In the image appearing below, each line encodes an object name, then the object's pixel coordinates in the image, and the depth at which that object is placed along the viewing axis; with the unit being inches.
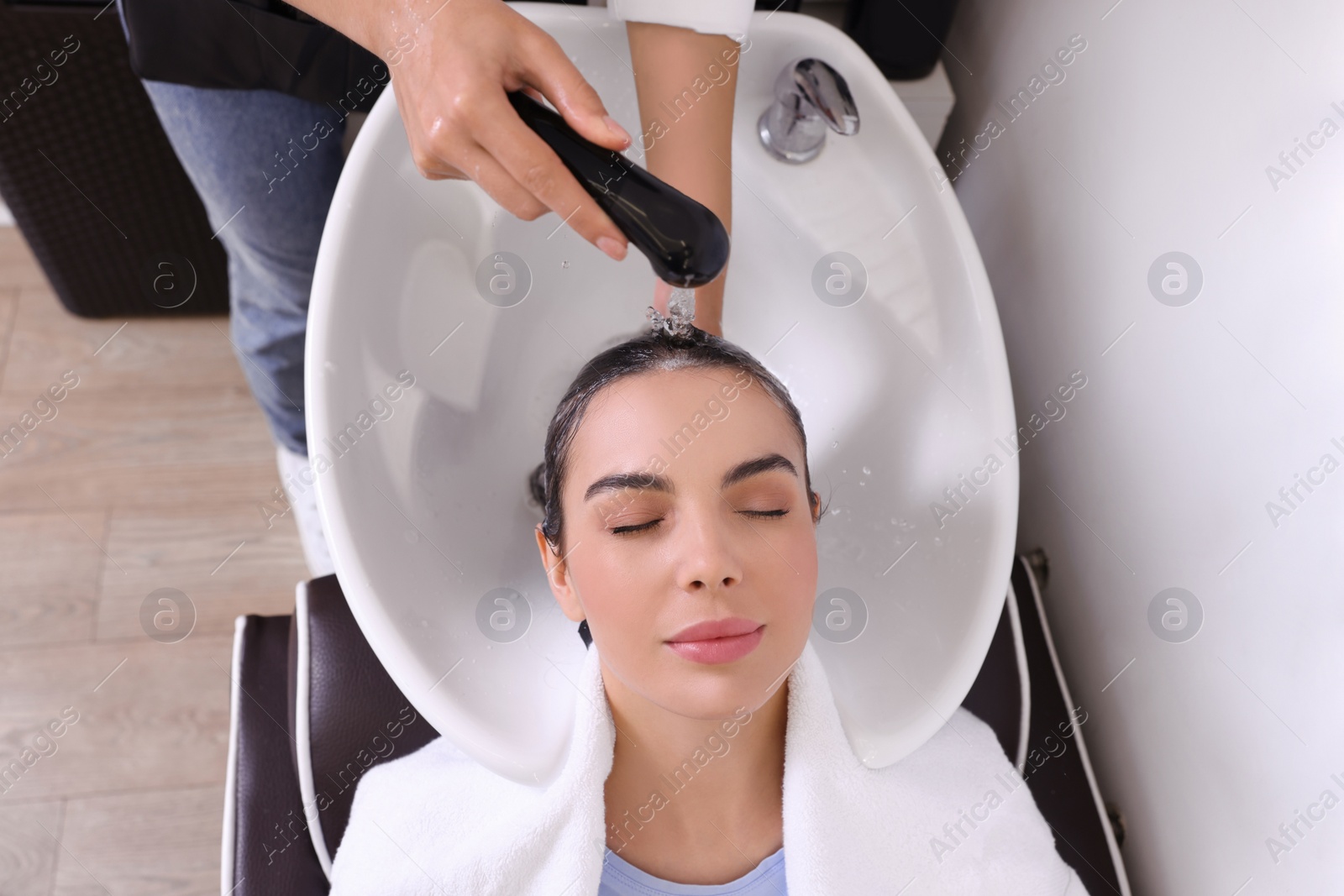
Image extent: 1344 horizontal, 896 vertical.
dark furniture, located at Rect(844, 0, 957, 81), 55.0
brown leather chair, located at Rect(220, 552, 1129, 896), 40.8
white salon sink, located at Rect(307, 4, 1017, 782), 39.1
